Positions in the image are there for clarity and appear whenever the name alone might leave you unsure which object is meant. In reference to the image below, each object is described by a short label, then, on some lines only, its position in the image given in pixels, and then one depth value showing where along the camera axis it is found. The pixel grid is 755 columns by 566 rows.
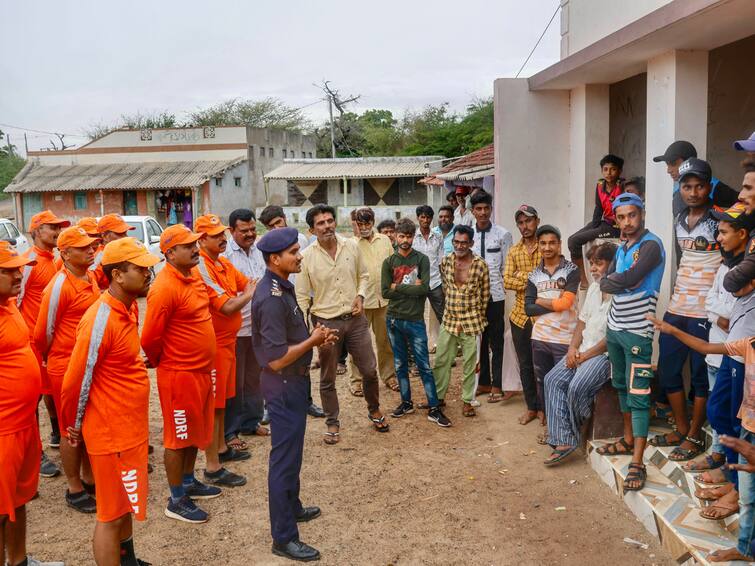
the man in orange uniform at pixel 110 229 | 6.00
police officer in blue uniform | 4.03
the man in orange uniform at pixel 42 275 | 5.47
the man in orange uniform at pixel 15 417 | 3.53
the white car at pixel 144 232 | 15.16
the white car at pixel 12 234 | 15.00
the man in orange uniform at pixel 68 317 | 4.77
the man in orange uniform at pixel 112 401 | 3.52
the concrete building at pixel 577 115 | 6.74
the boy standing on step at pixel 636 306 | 4.57
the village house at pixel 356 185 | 31.19
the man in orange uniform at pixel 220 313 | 5.14
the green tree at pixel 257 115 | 48.97
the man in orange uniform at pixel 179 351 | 4.46
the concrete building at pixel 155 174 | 32.50
